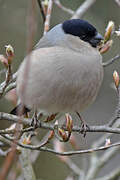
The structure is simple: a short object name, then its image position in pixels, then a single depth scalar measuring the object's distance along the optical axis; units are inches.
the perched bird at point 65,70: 219.8
